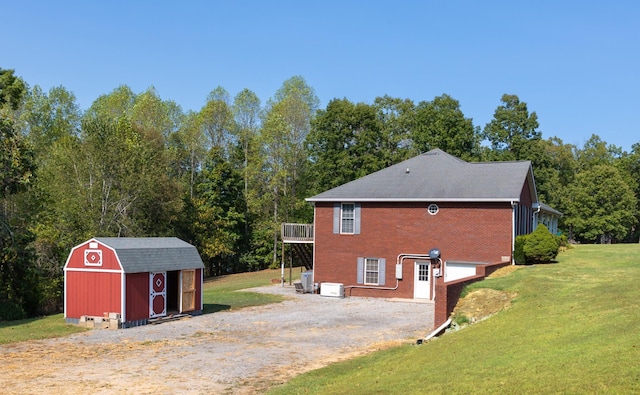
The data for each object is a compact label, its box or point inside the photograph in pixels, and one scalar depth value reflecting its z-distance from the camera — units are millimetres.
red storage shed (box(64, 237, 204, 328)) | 22109
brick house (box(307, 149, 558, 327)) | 30312
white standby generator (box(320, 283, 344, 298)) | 32031
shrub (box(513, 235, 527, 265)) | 28609
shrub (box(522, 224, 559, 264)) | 27984
